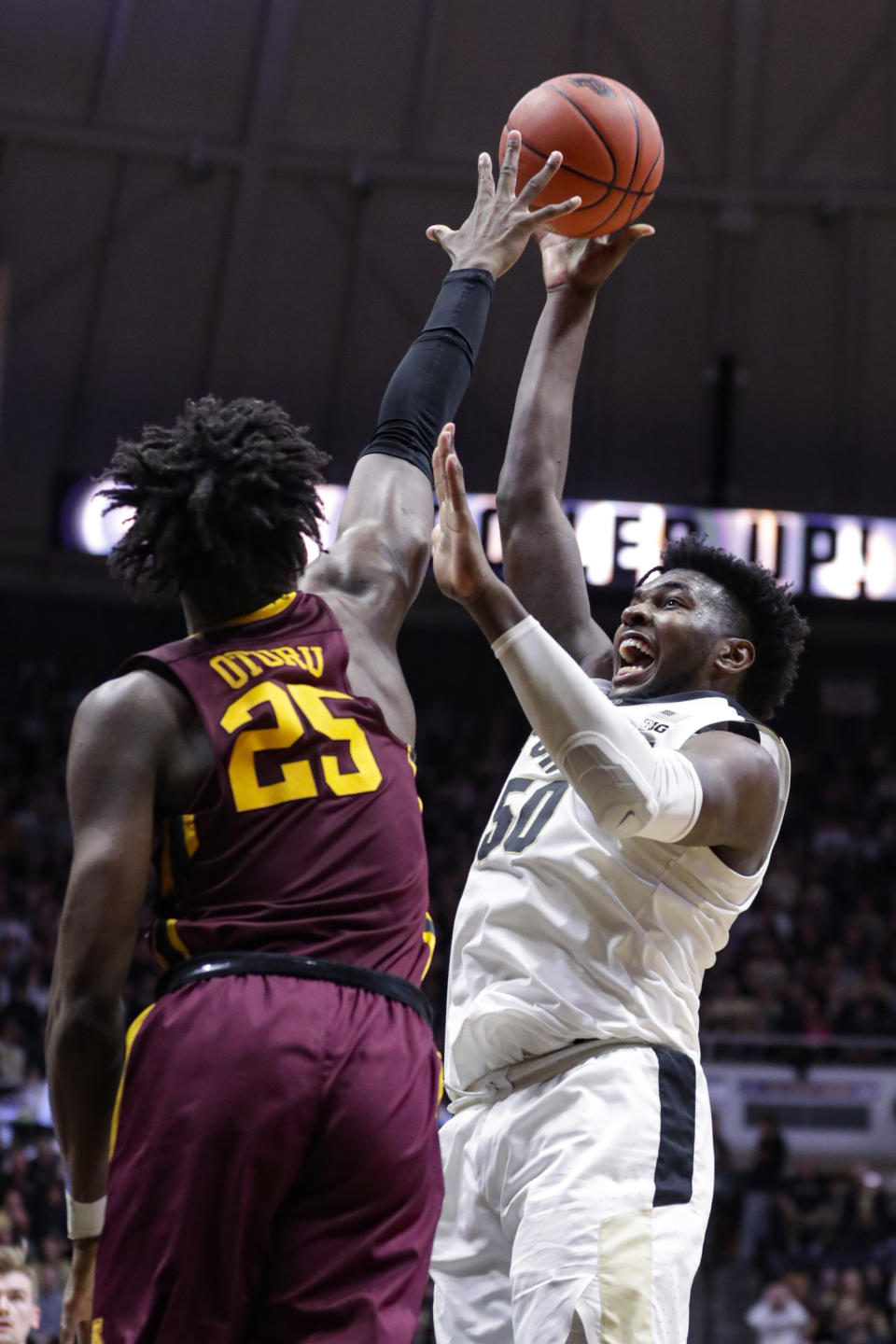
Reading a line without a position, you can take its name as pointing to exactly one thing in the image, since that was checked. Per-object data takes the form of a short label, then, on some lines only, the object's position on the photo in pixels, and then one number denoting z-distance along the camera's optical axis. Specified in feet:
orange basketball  13.71
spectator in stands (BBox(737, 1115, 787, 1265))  38.75
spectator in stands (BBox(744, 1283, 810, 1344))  34.60
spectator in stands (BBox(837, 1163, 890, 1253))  37.42
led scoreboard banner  45.91
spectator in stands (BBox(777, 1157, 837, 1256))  37.88
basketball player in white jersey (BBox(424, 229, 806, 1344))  9.53
